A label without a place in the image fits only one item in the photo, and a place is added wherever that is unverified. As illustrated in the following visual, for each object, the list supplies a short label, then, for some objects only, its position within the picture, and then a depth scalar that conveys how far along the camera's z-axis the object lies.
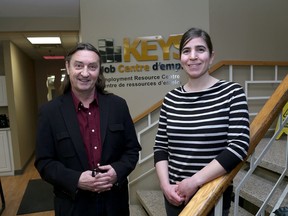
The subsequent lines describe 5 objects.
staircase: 1.80
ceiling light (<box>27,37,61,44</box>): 4.85
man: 1.17
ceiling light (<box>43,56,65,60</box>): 7.39
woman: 0.91
